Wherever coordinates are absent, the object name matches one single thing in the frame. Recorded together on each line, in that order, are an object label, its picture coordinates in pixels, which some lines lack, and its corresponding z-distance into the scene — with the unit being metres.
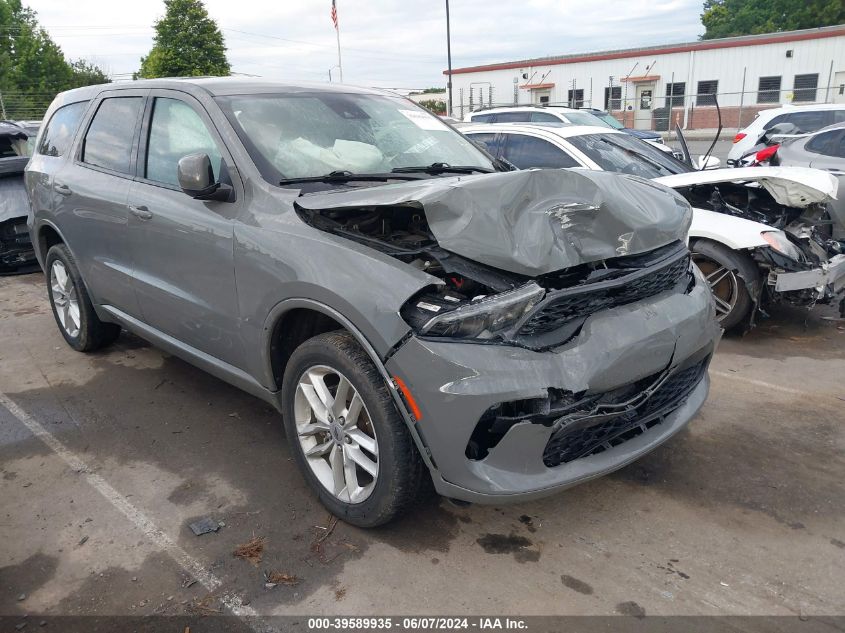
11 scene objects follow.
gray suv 2.44
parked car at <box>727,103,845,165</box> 13.75
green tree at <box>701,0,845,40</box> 47.38
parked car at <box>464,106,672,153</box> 12.57
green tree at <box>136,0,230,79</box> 41.06
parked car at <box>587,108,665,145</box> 15.21
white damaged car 4.94
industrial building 31.02
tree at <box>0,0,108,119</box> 47.53
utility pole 33.69
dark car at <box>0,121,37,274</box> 7.55
